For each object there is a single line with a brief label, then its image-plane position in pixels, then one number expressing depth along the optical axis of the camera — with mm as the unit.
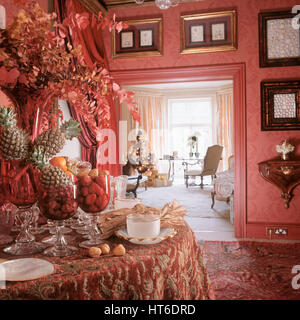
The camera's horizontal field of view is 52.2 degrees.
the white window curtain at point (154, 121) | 11375
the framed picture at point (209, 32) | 4211
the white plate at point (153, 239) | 1195
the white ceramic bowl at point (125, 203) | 1606
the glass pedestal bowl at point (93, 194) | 1175
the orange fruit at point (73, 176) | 1299
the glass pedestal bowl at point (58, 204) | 1083
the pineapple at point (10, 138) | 1117
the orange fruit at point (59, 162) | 1375
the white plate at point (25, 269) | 930
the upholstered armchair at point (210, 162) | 8367
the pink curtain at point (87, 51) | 3270
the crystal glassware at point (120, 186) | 1828
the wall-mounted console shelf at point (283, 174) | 3941
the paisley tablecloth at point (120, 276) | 910
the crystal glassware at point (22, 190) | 1141
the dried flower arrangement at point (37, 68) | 1177
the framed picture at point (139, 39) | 4406
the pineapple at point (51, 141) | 1204
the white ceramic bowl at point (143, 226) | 1196
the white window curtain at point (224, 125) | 10781
